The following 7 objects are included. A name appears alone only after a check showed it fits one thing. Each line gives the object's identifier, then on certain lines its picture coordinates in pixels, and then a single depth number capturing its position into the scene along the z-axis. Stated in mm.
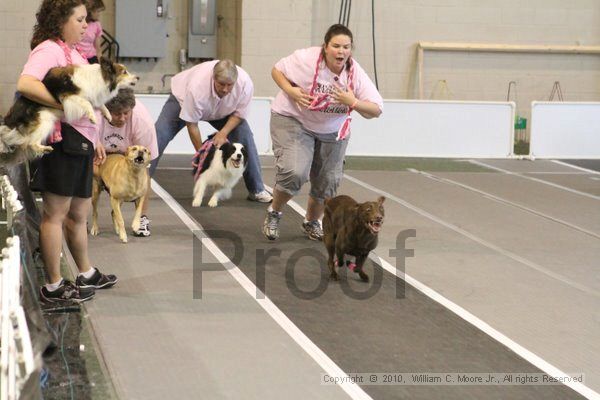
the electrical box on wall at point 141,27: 23417
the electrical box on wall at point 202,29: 23940
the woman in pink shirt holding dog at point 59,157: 7567
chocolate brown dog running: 9008
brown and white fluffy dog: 7466
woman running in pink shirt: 10435
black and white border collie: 13833
